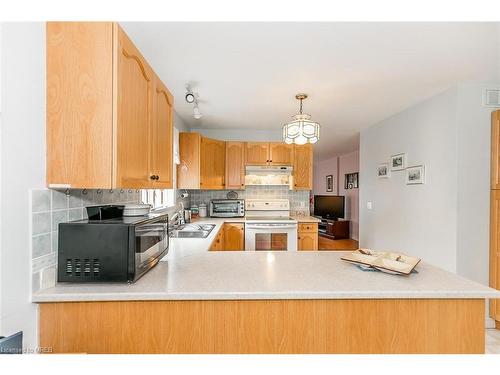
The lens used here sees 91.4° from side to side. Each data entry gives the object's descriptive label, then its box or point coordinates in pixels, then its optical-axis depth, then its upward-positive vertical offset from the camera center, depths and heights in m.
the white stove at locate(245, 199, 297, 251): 3.58 -0.72
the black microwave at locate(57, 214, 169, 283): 1.09 -0.30
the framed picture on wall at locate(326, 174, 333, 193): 8.19 +0.10
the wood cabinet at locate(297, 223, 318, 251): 3.72 -0.76
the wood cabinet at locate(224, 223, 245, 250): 3.60 -0.74
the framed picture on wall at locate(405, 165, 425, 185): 2.81 +0.14
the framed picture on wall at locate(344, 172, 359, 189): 6.62 +0.17
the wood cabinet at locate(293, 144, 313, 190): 4.08 +0.32
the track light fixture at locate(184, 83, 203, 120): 2.42 +0.93
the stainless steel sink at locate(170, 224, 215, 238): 2.45 -0.50
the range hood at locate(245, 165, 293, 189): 4.05 +0.18
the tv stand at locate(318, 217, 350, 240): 6.82 -1.21
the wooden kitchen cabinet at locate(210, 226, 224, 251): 2.74 -0.68
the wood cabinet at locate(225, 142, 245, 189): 4.05 +0.34
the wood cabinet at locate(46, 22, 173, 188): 1.01 +0.34
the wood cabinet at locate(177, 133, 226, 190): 3.49 +0.34
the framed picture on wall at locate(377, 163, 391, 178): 3.49 +0.23
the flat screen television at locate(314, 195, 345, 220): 7.12 -0.62
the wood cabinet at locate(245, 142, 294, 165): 4.07 +0.55
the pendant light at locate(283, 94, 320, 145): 2.40 +0.55
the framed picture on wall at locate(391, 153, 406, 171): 3.14 +0.32
